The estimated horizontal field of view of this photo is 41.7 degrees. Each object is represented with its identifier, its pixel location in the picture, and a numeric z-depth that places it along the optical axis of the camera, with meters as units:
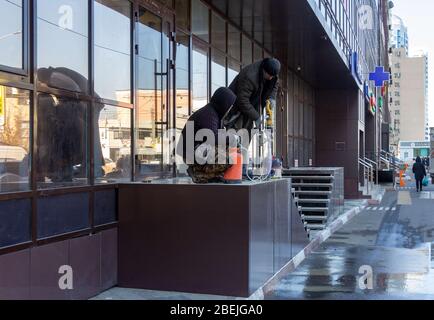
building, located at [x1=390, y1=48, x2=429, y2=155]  139.62
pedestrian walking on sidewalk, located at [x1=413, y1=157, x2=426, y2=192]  29.00
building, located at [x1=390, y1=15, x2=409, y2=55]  149.88
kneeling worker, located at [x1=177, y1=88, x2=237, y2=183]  6.81
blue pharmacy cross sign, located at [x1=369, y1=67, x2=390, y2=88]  29.17
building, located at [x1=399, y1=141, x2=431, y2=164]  89.79
